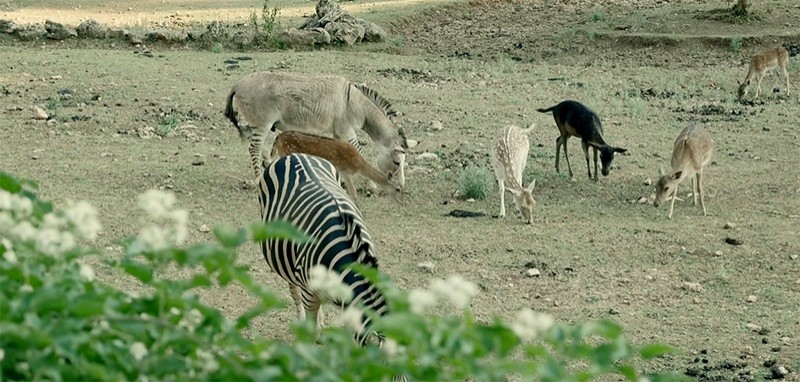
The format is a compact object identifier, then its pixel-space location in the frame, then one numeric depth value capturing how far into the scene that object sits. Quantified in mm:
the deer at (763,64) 17656
